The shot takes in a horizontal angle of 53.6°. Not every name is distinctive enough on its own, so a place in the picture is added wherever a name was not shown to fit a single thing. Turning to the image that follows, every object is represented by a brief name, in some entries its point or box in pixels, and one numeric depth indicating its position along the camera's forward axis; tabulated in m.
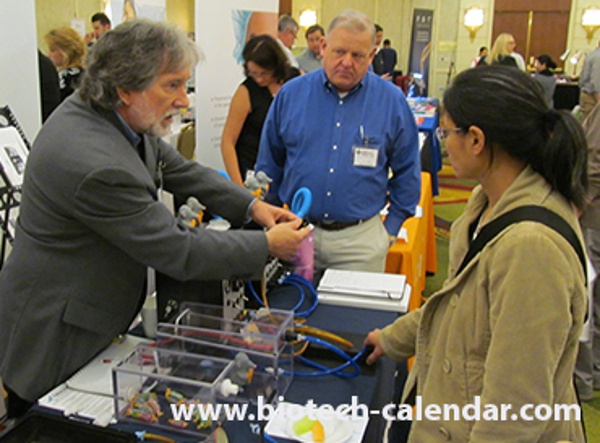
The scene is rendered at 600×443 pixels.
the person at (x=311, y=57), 5.52
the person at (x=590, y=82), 4.77
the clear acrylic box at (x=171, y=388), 1.14
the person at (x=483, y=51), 10.84
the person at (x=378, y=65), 8.92
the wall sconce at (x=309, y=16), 12.07
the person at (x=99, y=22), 6.36
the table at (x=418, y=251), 2.73
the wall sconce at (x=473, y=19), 12.03
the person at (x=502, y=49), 6.61
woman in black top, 2.99
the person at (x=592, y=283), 2.54
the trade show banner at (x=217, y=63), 3.46
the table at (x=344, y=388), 1.16
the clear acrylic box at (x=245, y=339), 1.24
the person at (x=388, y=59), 10.28
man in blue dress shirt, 2.18
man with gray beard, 1.22
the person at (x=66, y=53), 3.78
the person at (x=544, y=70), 7.93
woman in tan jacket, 0.94
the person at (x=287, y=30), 5.38
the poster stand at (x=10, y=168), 1.84
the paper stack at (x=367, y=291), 1.72
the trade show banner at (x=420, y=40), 11.46
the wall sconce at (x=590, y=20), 11.26
